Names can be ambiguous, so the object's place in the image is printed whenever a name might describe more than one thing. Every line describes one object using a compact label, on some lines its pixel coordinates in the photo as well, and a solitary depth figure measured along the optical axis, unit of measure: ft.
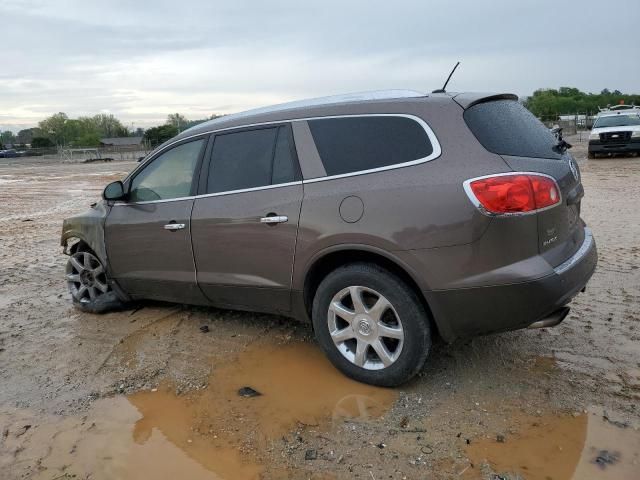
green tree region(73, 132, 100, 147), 344.57
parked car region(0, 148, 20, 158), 232.12
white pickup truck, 63.77
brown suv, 10.34
